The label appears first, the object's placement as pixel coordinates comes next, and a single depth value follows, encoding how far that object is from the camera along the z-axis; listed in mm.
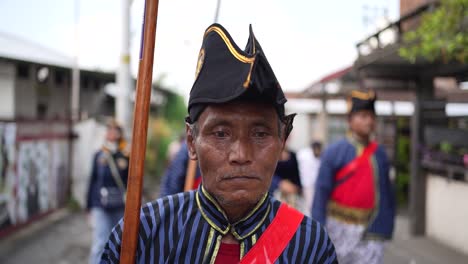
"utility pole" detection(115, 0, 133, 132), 7316
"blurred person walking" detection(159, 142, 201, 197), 4391
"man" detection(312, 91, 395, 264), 4125
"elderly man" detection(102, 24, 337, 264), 1607
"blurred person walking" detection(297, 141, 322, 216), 7844
